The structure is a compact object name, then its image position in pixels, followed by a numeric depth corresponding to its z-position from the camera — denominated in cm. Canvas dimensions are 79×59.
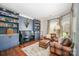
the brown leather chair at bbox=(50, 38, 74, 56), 85
